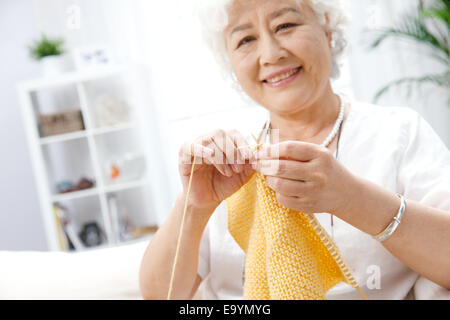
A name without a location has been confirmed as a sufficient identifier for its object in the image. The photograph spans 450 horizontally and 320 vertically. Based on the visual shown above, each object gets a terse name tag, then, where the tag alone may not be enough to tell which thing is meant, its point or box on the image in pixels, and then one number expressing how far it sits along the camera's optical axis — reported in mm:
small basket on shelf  3004
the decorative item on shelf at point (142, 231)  3053
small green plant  2971
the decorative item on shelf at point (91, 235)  3092
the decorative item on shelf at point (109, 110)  3035
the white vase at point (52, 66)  2973
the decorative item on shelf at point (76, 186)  3055
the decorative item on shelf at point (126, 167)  3025
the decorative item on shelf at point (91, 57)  3035
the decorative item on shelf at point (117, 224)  3051
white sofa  1130
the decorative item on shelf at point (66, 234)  3020
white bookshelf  2982
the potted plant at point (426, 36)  2502
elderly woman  745
